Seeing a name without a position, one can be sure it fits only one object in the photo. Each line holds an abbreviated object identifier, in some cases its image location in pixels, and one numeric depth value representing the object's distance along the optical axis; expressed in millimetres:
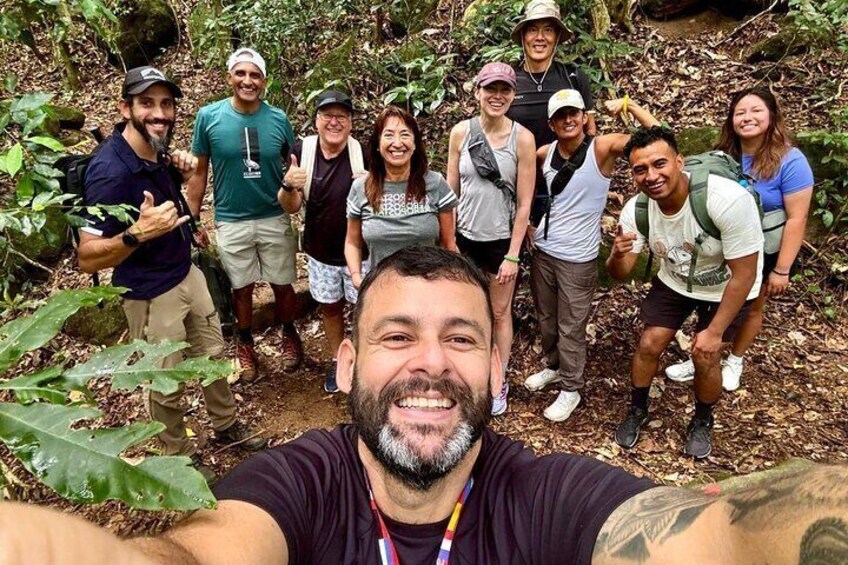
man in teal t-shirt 3963
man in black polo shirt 2926
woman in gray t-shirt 3668
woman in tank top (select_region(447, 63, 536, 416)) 3635
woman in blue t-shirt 3596
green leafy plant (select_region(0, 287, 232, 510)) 1171
